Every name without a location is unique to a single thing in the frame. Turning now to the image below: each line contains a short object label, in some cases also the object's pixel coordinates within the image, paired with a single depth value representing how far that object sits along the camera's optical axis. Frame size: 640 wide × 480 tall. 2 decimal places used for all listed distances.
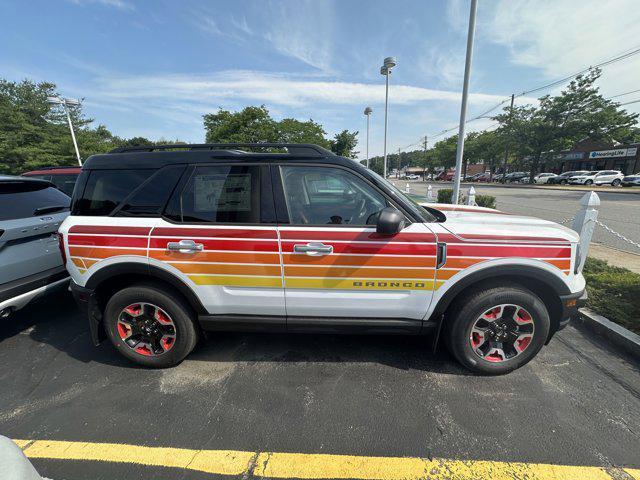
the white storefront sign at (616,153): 34.66
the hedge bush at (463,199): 9.27
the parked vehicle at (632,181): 28.89
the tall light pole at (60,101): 14.82
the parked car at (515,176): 46.53
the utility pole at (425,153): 69.75
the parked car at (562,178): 35.62
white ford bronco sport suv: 2.30
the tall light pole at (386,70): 14.43
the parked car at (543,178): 38.53
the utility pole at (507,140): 37.19
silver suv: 2.81
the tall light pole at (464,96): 6.83
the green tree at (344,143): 28.45
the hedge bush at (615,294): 3.21
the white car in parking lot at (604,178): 31.09
